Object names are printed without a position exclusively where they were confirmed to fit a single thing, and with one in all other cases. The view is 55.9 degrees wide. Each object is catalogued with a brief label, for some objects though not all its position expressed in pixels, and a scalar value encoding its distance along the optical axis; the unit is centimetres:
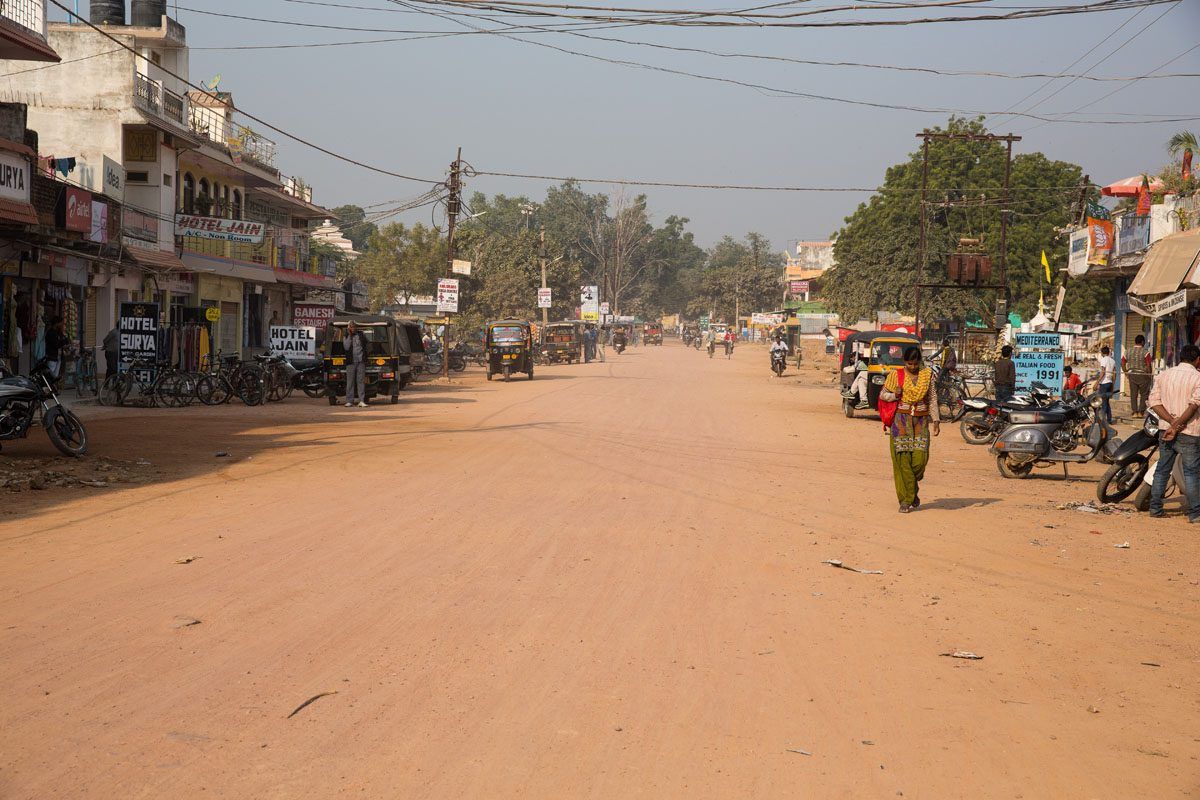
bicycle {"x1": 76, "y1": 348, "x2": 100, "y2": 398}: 2650
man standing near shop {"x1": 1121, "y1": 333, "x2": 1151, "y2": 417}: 2719
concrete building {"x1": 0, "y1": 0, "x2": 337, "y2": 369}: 3238
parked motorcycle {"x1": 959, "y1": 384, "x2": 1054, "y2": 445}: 1930
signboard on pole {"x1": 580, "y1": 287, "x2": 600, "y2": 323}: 7757
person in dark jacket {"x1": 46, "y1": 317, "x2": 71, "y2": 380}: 2369
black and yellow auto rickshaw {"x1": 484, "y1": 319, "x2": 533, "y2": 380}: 4169
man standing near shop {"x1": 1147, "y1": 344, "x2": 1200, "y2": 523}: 1155
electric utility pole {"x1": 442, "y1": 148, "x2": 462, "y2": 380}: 4172
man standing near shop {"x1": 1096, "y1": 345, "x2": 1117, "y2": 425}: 2284
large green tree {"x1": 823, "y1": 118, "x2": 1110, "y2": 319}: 5716
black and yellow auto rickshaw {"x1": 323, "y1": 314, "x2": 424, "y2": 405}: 2744
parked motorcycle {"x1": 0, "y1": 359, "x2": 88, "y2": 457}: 1388
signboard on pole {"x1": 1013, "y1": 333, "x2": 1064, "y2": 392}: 2609
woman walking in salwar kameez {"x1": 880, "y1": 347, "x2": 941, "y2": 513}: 1186
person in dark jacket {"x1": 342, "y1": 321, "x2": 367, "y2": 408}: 2653
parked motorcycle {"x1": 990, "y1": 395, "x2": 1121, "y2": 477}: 1511
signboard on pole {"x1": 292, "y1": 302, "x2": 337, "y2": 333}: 3559
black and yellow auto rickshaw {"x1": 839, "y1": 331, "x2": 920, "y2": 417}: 2595
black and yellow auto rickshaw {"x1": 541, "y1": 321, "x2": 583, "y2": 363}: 6225
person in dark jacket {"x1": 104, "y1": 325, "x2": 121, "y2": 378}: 2530
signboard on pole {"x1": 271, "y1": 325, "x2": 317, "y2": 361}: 3084
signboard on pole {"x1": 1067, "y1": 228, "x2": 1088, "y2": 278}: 3294
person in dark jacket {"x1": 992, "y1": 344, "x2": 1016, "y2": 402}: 2327
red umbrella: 3888
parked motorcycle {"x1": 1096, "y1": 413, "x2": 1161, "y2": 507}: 1255
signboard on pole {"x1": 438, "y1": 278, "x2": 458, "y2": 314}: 3709
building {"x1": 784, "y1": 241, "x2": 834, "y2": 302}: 11006
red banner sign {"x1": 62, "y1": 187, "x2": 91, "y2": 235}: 2475
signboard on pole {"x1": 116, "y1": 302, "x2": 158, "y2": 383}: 2497
